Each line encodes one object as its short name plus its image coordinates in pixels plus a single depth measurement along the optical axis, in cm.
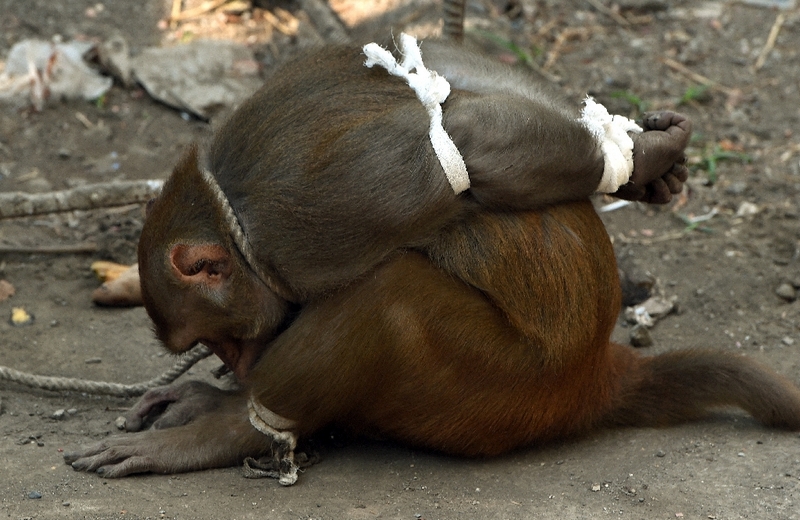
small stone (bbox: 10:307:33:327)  1012
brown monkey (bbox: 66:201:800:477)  723
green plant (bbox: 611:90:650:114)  1413
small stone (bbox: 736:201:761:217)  1208
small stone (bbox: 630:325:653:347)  1005
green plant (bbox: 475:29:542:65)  1525
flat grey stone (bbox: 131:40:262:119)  1454
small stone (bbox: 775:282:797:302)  1041
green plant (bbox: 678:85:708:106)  1426
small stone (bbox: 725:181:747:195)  1254
